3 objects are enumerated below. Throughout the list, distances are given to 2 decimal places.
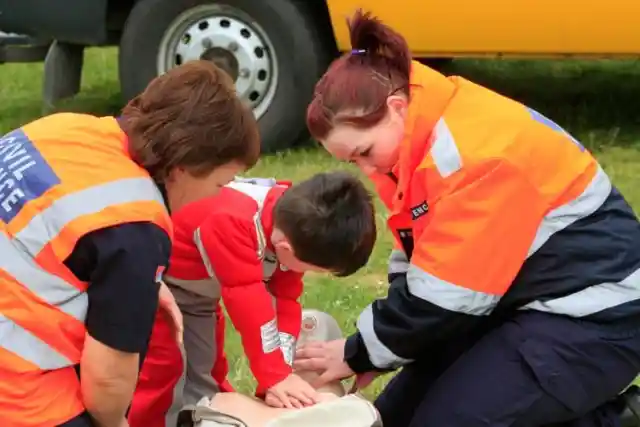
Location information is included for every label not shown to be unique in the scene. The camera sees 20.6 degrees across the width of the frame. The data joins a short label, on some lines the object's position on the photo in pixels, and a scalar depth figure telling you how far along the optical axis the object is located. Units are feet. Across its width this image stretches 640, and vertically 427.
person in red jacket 14.79
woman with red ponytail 13.35
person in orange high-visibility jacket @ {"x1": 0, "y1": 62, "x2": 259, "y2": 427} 11.41
